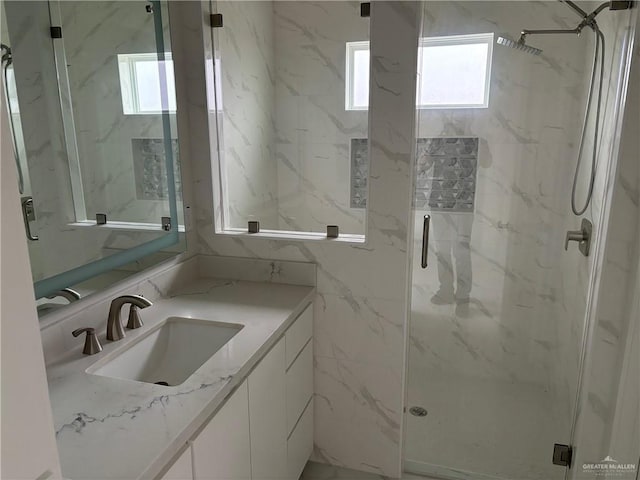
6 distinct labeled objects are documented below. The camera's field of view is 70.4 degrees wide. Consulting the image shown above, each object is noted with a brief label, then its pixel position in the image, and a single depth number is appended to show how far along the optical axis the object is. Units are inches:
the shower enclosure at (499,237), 78.6
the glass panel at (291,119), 86.4
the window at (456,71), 78.5
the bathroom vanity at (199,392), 37.7
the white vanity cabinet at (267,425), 44.0
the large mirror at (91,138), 47.9
